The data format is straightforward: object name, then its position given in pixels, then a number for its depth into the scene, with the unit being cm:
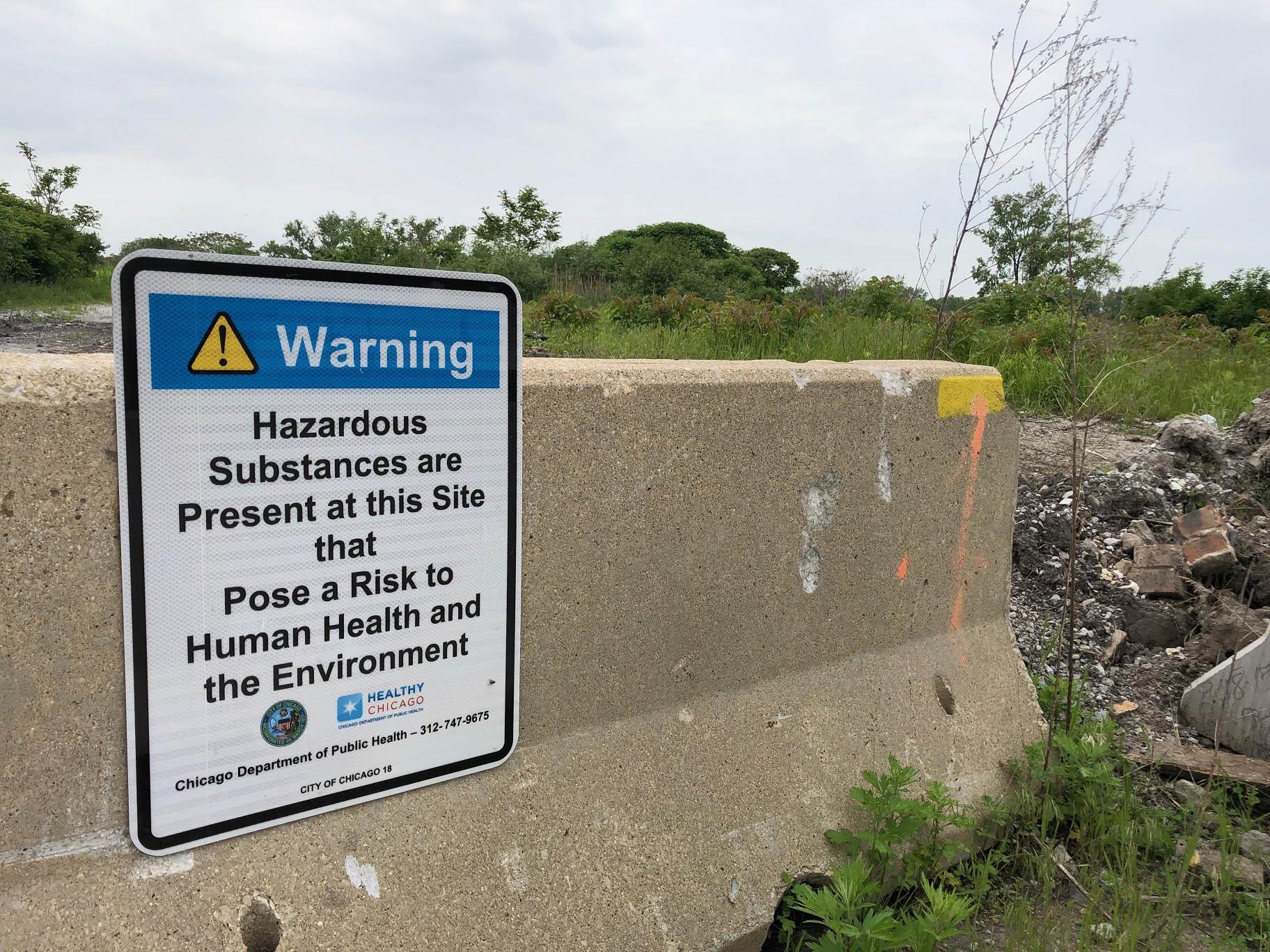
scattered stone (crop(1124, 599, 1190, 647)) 431
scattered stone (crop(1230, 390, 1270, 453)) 632
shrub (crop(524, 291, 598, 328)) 914
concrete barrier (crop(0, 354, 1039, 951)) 150
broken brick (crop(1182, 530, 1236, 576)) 453
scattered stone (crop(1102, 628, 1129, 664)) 416
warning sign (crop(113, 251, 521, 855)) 154
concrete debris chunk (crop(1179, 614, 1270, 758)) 344
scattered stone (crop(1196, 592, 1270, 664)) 391
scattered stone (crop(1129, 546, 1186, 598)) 455
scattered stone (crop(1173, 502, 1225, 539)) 483
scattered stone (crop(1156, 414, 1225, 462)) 613
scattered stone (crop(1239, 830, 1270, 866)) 275
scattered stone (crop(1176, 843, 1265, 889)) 259
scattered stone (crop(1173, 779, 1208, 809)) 302
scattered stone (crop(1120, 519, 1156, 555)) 499
